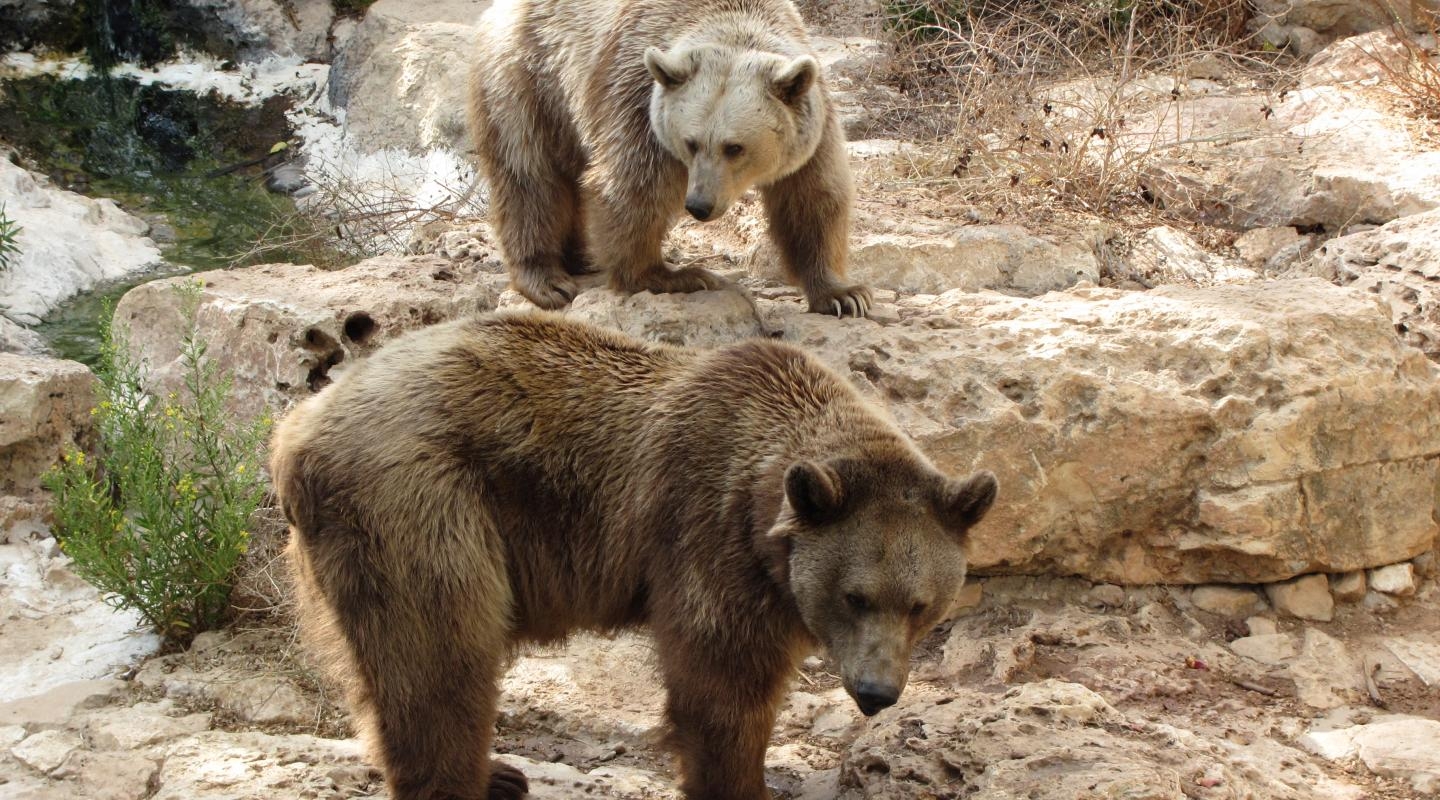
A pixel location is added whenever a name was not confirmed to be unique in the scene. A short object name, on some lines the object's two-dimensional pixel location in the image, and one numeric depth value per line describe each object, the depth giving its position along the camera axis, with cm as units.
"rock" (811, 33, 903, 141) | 1148
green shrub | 607
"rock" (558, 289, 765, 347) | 633
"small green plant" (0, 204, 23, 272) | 1089
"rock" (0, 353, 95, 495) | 704
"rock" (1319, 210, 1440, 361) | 696
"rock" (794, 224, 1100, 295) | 743
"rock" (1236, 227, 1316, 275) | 852
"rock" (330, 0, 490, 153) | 1304
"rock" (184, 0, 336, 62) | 1499
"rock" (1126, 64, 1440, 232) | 873
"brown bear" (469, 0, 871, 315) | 647
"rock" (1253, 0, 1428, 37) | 1182
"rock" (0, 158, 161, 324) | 1094
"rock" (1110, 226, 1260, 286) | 825
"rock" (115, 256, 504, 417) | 690
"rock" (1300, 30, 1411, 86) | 1041
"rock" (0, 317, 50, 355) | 991
